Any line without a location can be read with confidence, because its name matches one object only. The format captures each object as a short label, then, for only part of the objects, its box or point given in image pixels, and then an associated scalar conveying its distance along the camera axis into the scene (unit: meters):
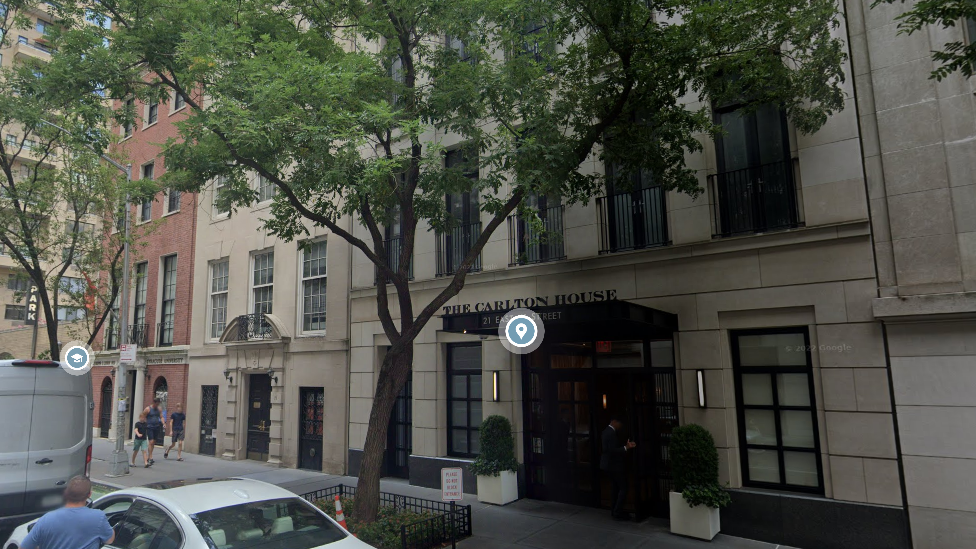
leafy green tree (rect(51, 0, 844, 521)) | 9.54
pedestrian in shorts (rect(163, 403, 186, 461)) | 19.66
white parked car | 5.82
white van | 10.09
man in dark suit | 10.88
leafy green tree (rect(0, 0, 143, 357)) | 11.30
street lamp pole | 16.88
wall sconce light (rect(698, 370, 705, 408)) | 10.48
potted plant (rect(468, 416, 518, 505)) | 12.40
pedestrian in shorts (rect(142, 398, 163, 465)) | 18.70
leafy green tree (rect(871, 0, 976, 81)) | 6.49
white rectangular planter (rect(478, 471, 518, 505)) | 12.37
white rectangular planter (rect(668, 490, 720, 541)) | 9.72
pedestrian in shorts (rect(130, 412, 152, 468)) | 17.97
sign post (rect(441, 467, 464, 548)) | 8.67
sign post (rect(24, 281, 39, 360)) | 24.38
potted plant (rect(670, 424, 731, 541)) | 9.72
